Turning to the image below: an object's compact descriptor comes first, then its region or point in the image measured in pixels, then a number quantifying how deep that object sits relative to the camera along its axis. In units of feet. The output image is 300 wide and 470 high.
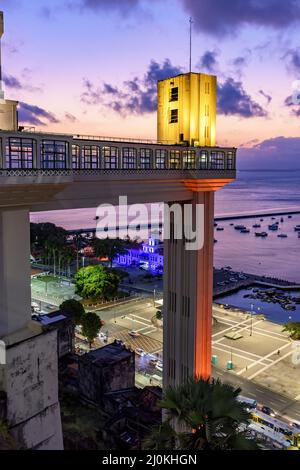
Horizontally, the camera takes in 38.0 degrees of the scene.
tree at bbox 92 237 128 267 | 359.25
